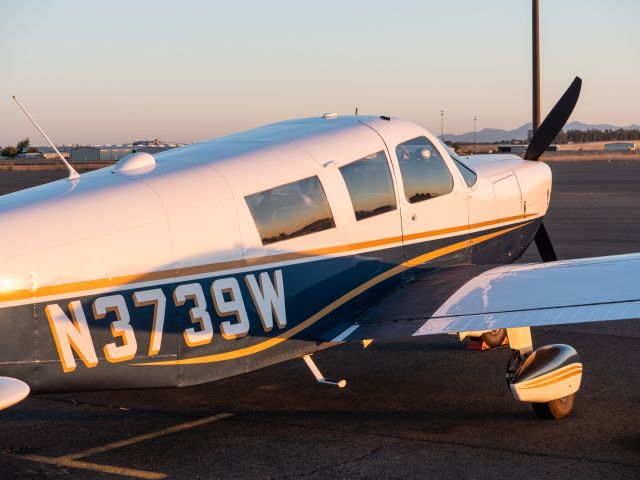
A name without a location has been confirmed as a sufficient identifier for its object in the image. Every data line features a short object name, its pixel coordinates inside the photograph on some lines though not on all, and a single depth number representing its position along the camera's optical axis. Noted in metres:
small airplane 5.69
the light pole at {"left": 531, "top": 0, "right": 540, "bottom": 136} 22.56
